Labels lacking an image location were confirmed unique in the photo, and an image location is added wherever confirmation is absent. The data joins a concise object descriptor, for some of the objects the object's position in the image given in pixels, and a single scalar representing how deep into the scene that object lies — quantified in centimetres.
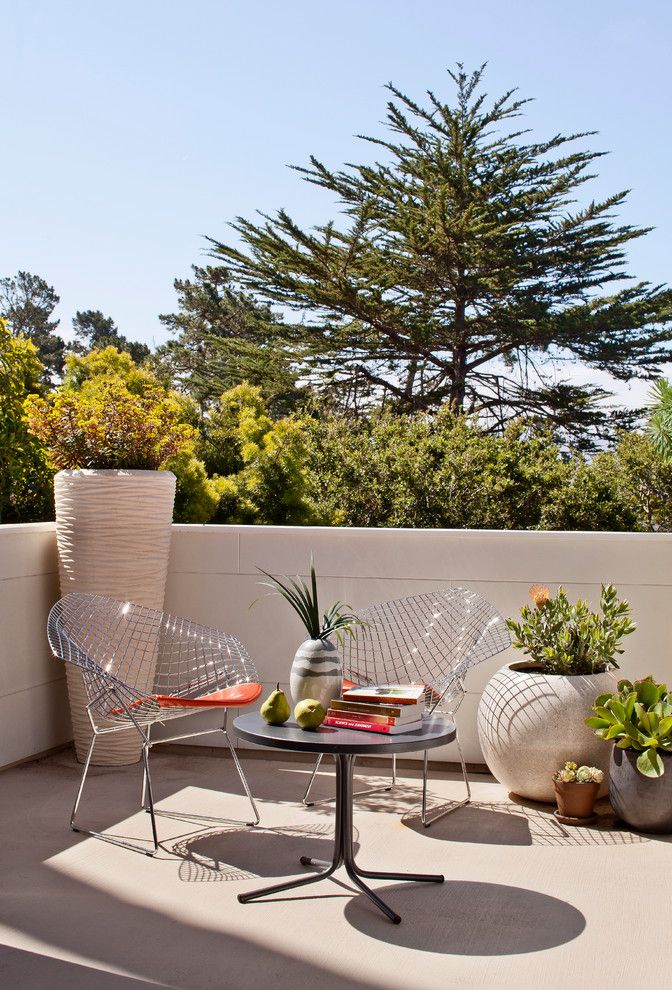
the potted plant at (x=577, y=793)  354
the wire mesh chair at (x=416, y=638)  411
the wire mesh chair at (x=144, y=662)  335
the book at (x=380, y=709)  283
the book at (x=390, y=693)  288
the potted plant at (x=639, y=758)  335
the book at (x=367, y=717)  281
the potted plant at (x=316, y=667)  299
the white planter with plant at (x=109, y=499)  420
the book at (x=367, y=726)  279
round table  265
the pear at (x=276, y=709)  292
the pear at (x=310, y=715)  281
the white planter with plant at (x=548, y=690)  364
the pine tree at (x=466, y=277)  1880
